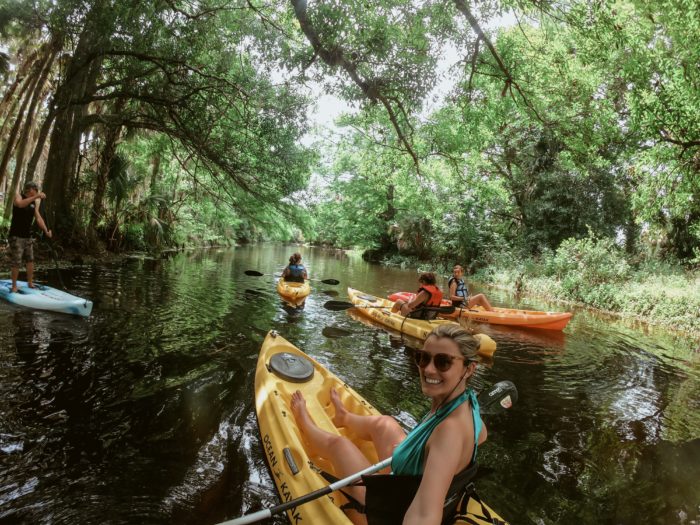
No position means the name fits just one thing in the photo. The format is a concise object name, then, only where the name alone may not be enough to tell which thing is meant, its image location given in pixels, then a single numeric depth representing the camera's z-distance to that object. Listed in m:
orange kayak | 9.35
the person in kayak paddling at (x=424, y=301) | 7.67
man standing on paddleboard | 6.57
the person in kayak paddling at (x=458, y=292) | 9.38
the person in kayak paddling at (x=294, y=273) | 11.09
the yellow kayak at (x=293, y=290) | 10.20
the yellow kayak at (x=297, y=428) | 2.33
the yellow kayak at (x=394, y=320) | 7.09
